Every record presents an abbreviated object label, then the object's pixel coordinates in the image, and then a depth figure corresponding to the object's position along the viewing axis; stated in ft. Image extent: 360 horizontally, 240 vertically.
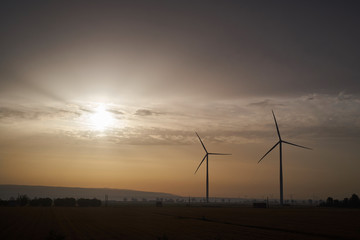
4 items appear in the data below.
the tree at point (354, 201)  546.55
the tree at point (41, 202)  553.64
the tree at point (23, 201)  545.48
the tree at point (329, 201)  599.82
